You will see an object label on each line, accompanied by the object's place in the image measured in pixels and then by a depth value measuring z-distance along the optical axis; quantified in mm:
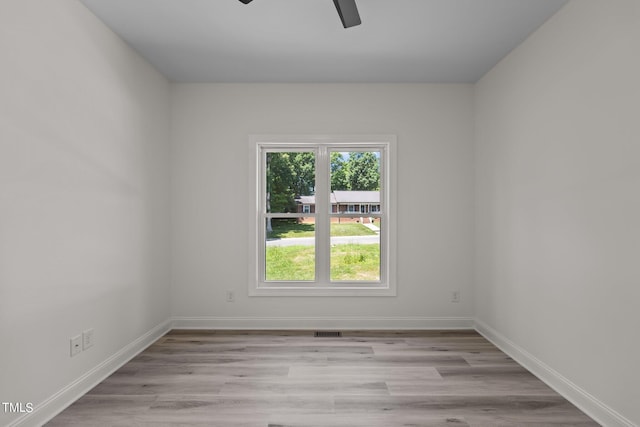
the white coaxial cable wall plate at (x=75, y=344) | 2537
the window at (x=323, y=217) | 4281
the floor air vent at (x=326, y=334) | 3922
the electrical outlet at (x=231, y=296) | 4129
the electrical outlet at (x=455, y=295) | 4148
